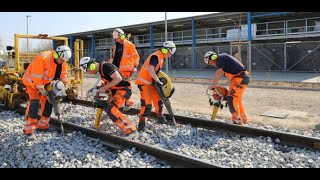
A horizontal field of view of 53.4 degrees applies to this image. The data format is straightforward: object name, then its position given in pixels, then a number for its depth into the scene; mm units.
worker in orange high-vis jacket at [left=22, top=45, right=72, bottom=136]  6375
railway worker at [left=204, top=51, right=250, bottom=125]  7012
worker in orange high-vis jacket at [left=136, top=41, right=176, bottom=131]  6660
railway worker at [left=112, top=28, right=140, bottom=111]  7453
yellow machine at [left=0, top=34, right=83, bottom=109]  9516
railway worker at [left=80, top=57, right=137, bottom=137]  5953
